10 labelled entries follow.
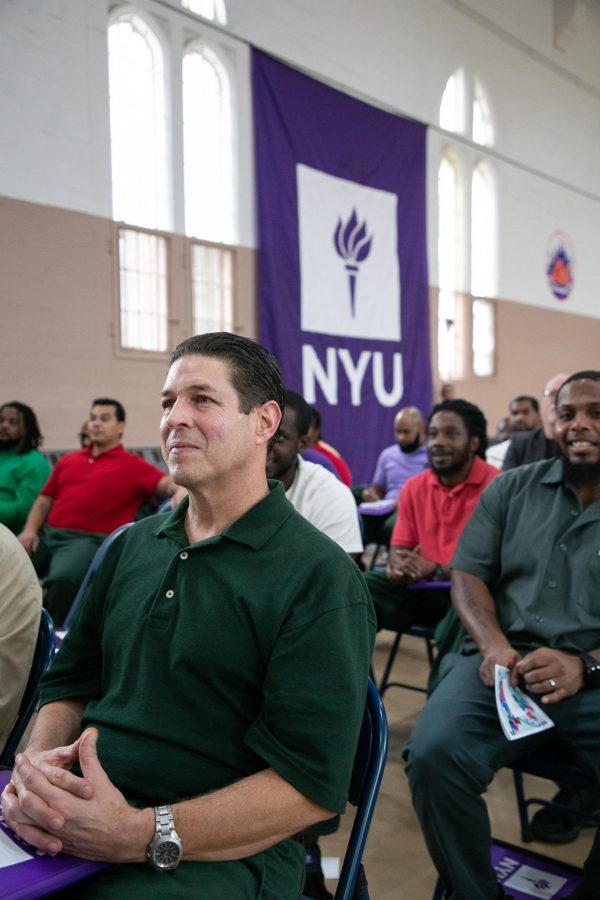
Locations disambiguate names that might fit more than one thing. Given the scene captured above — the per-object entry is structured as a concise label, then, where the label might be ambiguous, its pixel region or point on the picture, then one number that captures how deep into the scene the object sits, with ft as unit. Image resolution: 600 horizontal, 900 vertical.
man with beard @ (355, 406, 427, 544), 21.30
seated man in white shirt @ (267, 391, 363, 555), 9.48
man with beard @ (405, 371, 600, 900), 6.23
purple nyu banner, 28.48
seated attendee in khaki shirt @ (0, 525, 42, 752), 5.71
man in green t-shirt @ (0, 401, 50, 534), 15.47
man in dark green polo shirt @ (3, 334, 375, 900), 3.67
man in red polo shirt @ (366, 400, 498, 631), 10.50
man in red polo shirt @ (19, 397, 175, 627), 14.49
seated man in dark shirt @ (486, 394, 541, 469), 22.52
